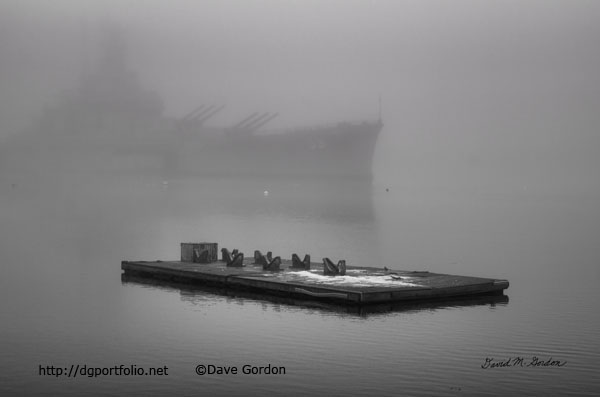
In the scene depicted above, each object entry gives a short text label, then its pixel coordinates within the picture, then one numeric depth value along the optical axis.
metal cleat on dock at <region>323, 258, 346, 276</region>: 22.62
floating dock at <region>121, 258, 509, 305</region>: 19.92
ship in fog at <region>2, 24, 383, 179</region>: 167.00
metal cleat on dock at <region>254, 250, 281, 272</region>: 23.84
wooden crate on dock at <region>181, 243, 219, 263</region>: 26.55
